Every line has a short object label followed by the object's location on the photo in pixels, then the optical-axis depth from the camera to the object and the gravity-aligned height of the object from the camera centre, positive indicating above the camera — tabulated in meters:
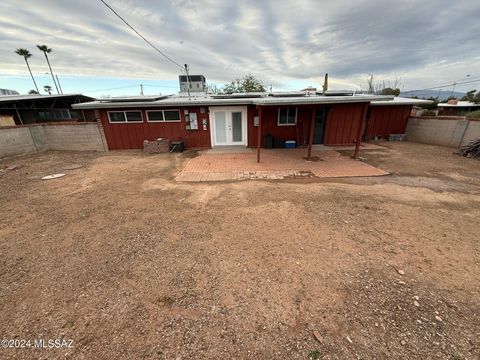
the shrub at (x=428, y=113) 18.56 -1.38
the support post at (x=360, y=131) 8.16 -1.30
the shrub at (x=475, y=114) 14.50 -1.26
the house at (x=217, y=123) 11.07 -1.13
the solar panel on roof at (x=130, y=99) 11.21 +0.18
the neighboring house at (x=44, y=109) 16.28 -0.38
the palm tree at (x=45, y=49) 34.57 +8.64
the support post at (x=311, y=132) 7.99 -1.27
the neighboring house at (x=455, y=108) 21.24 -1.27
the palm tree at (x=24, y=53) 34.06 +7.98
